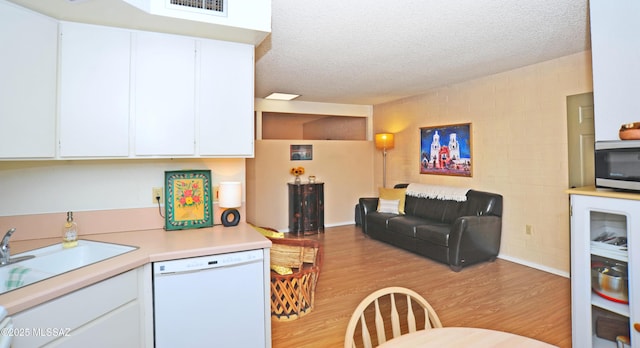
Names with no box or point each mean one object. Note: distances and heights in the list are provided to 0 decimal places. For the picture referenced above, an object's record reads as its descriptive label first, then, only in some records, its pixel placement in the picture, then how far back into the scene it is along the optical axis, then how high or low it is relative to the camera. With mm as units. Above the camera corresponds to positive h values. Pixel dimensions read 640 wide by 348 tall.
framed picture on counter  2271 -144
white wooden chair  1160 -582
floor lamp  5992 +699
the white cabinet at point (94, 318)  1228 -600
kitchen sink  1569 -444
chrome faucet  1580 -347
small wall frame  6020 +508
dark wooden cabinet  5699 -536
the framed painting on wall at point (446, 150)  4617 +432
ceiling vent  1847 +1043
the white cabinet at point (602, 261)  1614 -474
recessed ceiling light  5418 +1459
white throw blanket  4457 -217
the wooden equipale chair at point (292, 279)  2648 -852
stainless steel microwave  1683 +66
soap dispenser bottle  1902 -321
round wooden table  1115 -587
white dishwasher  1729 -697
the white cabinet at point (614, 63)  1784 +662
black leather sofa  3715 -661
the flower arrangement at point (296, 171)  5926 +145
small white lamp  2301 -129
